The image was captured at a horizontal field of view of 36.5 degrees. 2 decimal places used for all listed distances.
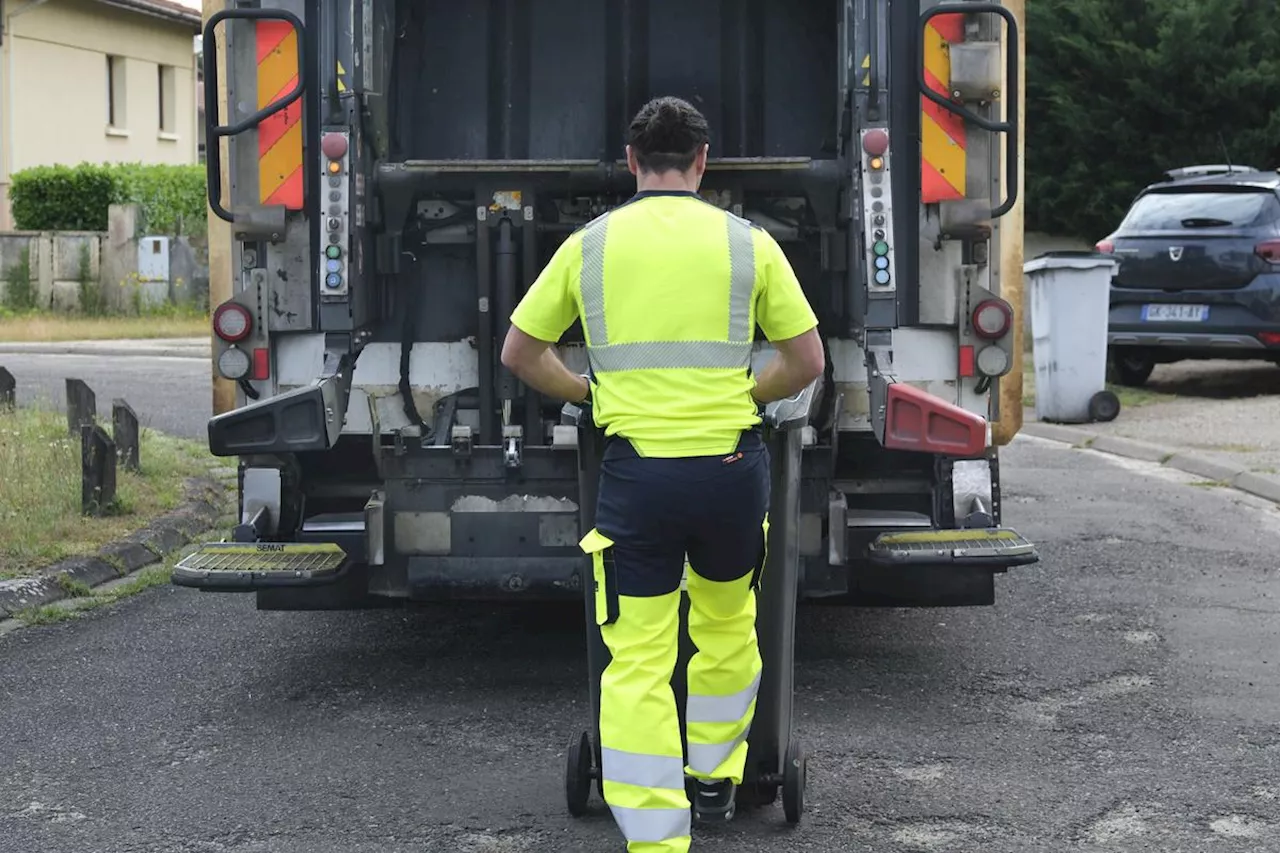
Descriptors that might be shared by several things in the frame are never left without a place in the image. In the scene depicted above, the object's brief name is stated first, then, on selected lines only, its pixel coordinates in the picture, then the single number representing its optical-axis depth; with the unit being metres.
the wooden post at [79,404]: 10.73
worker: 4.27
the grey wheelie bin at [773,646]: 4.62
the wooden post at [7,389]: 11.95
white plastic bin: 13.03
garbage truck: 5.71
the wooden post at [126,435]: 10.07
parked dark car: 13.55
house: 32.75
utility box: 26.03
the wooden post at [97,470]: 8.71
